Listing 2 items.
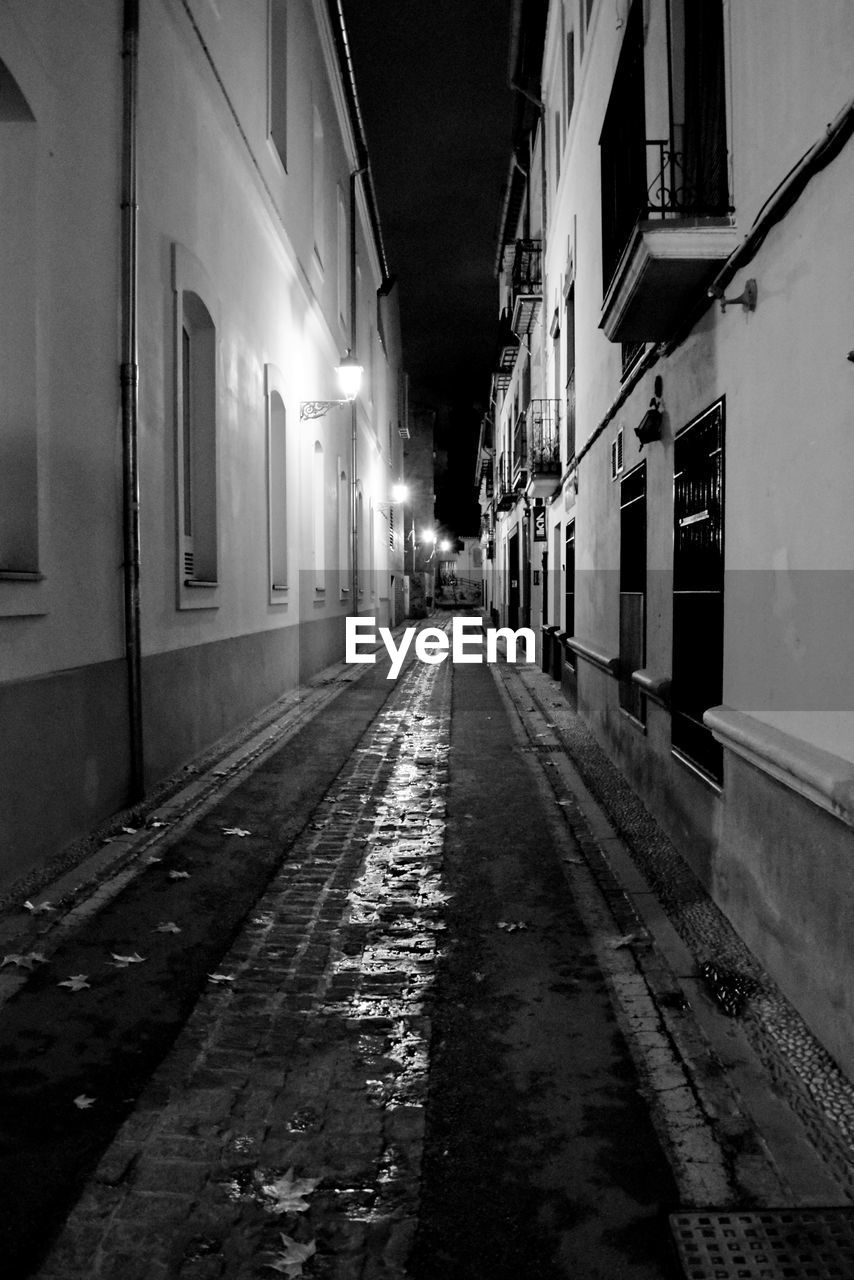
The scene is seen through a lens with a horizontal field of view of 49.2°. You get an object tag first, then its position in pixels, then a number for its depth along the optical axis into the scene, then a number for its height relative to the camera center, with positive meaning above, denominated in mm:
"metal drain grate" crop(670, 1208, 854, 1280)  2346 -1691
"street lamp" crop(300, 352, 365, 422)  14867 +3427
